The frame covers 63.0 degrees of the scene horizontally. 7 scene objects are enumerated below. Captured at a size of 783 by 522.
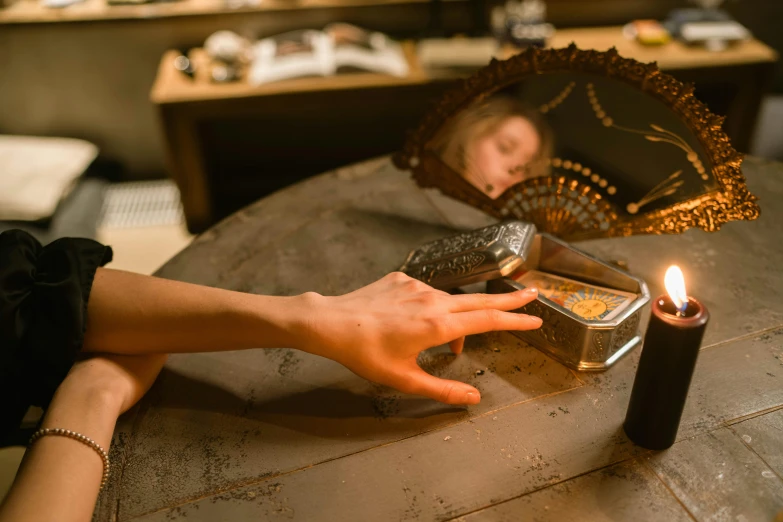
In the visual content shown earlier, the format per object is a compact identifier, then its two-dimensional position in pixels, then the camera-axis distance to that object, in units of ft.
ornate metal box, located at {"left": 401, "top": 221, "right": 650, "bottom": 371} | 3.14
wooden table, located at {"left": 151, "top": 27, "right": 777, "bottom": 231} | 7.85
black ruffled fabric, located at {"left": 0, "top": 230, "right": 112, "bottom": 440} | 3.05
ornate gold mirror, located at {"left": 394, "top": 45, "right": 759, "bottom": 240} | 3.64
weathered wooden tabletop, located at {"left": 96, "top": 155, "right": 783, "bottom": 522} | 2.62
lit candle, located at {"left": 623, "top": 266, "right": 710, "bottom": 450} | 2.50
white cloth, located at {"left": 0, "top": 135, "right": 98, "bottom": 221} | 6.93
